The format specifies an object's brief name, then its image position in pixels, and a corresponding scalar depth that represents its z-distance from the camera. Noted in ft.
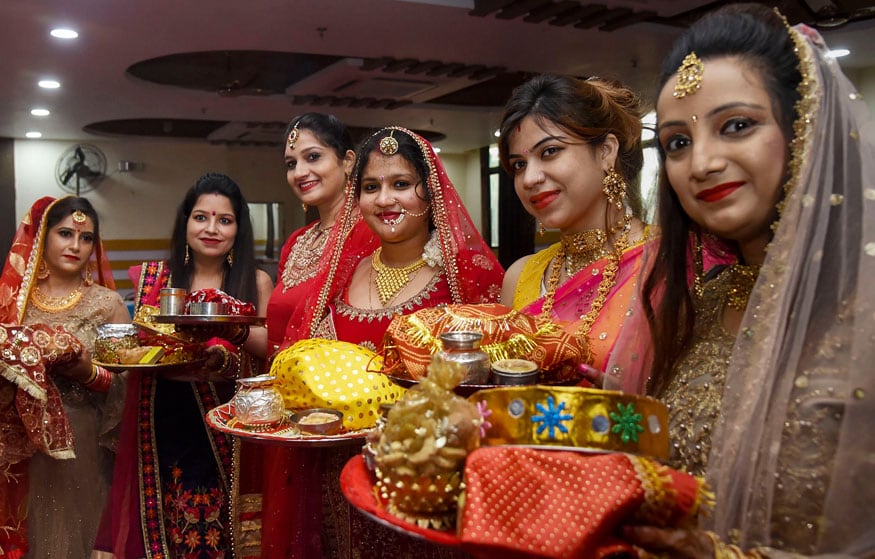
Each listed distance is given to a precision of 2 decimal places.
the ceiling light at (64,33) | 20.40
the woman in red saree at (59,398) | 9.72
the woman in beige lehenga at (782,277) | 3.65
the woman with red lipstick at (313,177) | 10.53
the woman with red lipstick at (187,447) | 10.52
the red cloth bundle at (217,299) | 9.04
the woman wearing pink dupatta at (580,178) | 6.59
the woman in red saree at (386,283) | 8.00
